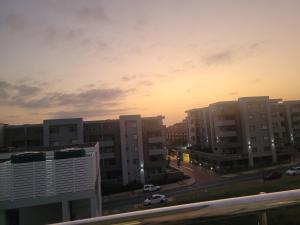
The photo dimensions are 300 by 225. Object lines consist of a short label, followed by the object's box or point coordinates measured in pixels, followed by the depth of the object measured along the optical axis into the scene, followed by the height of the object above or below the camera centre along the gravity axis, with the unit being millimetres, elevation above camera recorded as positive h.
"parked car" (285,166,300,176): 23709 -4763
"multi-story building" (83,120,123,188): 28040 -654
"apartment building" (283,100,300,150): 39169 +1366
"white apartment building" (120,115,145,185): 27975 -1412
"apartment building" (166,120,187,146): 60670 -273
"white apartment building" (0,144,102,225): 8948 -1912
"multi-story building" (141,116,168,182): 28754 -1363
